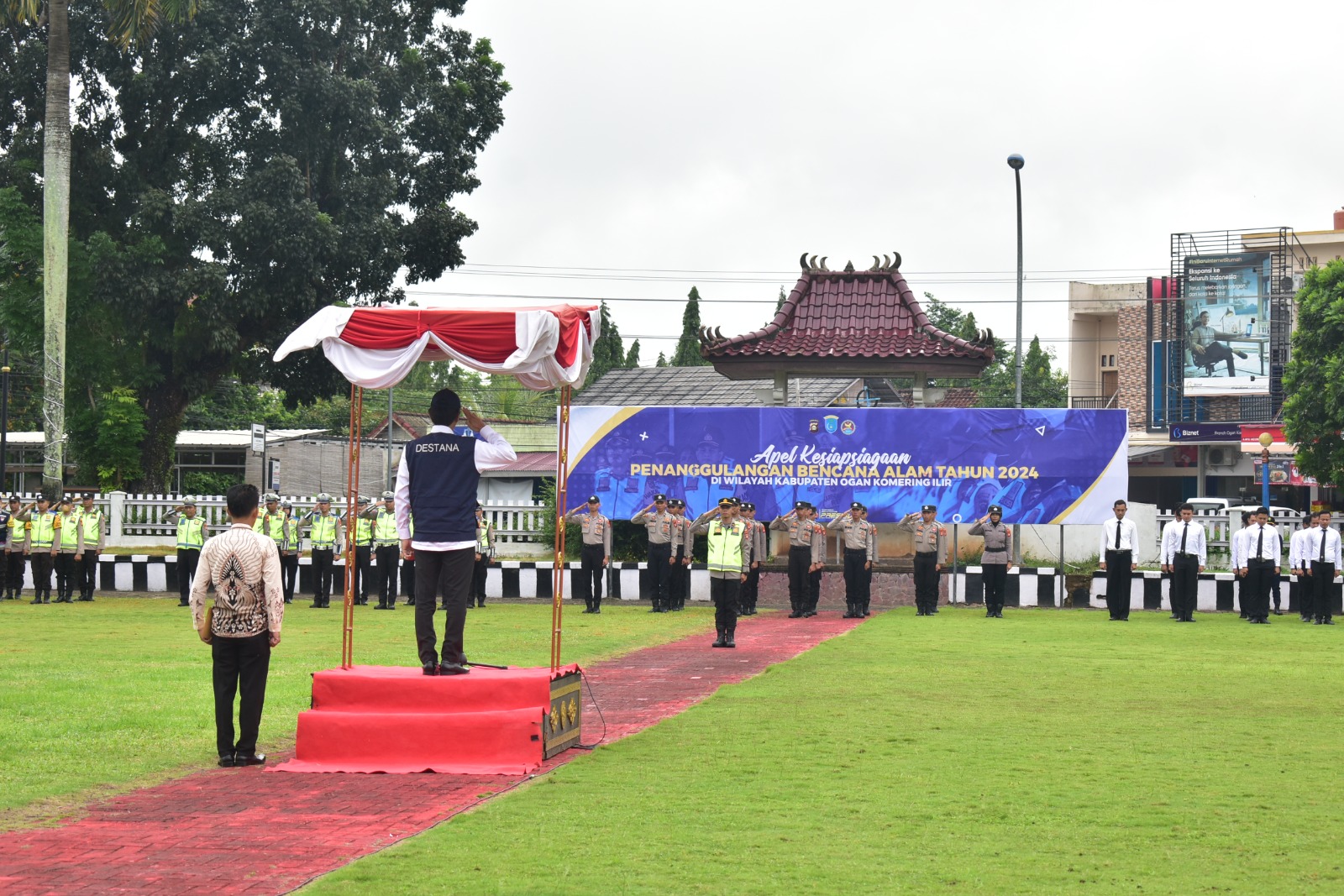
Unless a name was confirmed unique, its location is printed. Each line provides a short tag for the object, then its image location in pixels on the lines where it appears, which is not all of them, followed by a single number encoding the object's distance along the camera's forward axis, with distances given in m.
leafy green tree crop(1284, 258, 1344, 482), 41.78
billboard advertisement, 55.25
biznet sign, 55.28
